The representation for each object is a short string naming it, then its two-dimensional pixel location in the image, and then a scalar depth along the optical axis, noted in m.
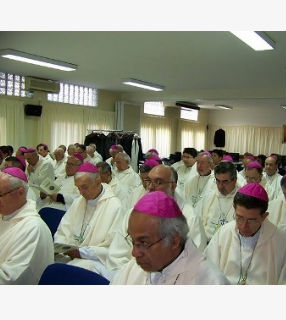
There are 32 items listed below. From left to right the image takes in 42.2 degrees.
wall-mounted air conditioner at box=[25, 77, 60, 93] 10.21
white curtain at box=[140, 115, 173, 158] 15.51
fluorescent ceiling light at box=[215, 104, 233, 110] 16.50
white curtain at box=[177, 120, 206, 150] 17.95
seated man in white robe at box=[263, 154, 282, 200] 6.46
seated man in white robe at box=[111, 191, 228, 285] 1.81
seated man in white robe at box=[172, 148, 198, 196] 7.54
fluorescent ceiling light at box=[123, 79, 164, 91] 9.85
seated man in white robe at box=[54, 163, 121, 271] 3.72
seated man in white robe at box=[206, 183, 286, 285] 2.65
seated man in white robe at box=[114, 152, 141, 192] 6.74
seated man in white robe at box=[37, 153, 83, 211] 5.08
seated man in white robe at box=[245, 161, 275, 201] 5.35
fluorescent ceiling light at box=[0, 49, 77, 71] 6.71
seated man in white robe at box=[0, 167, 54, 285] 2.60
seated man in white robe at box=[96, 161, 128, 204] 5.29
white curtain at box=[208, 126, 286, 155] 17.98
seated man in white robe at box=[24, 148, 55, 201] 6.80
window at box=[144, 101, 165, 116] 15.72
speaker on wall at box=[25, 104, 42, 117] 10.30
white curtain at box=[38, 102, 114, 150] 11.05
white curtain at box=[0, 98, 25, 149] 9.78
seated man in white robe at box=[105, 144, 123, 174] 8.42
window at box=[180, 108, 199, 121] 18.21
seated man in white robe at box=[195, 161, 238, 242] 4.13
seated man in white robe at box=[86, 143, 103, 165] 9.37
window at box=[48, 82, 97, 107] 11.47
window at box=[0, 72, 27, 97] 9.79
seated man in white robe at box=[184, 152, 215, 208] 6.01
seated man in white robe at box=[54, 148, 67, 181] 8.30
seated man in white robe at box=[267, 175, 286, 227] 4.09
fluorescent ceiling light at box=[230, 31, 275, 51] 4.78
